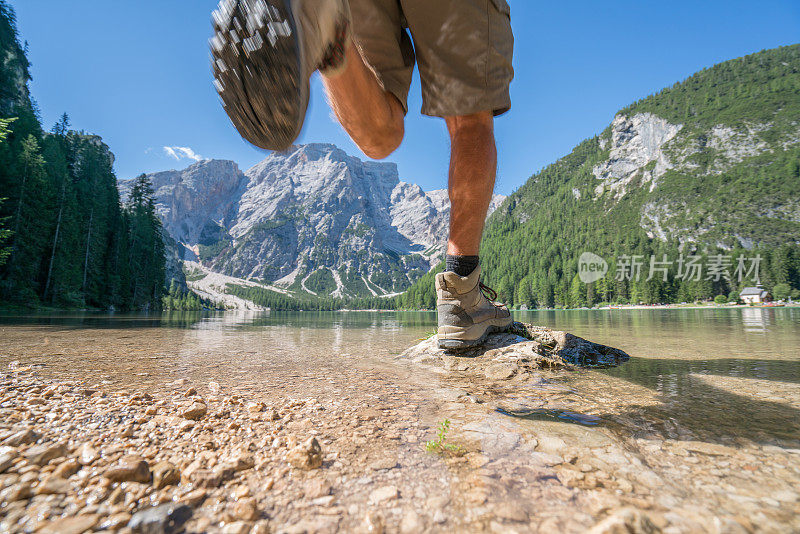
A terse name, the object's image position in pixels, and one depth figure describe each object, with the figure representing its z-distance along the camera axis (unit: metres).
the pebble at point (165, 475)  0.44
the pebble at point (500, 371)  1.28
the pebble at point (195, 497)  0.41
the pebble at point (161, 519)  0.36
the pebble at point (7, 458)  0.44
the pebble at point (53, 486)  0.41
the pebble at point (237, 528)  0.36
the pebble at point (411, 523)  0.36
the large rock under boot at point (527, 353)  1.44
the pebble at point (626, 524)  0.34
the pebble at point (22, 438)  0.51
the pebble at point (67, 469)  0.44
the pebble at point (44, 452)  0.47
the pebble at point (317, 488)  0.44
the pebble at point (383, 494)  0.43
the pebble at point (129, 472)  0.44
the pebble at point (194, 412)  0.68
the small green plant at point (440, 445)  0.58
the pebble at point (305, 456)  0.51
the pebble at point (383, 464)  0.52
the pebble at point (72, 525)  0.35
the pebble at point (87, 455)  0.48
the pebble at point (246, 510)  0.38
